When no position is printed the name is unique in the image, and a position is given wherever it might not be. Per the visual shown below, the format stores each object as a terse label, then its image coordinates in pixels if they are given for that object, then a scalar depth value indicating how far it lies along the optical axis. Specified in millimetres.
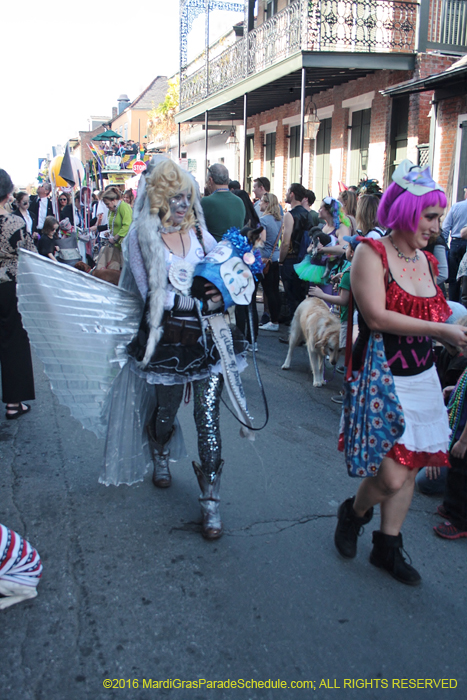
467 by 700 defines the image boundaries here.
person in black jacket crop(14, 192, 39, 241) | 7761
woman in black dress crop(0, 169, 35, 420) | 4395
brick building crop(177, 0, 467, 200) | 11984
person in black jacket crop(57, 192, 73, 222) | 12594
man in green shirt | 5881
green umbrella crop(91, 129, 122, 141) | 28525
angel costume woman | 2982
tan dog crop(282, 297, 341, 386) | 5719
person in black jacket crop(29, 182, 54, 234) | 12398
